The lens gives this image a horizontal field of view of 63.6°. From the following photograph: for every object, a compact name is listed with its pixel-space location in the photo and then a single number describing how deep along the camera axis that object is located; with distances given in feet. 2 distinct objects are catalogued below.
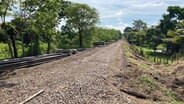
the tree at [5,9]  52.13
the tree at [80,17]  128.82
